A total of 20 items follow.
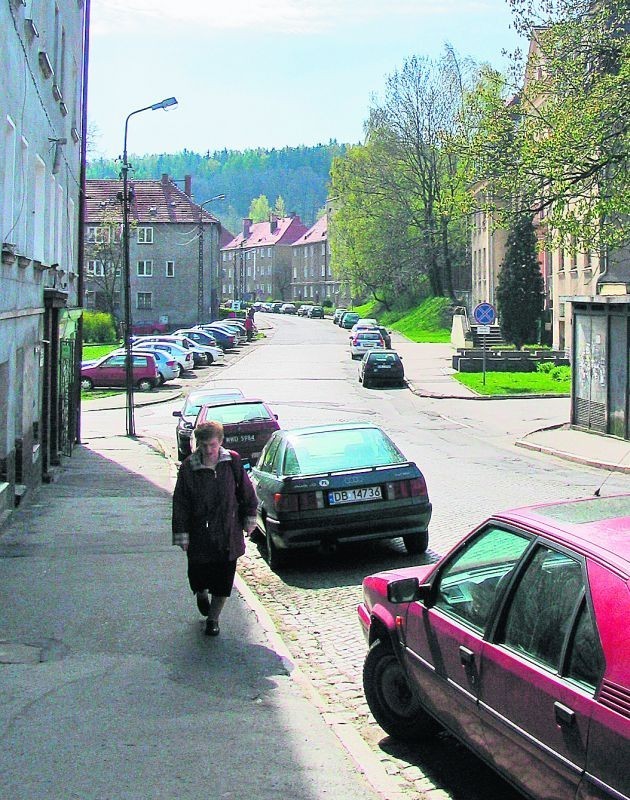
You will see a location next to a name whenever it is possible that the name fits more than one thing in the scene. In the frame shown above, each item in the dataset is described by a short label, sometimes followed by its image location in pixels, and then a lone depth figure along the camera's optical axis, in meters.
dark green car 10.59
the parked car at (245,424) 18.50
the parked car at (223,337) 61.09
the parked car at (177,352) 47.03
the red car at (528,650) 3.71
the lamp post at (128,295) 27.56
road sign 36.63
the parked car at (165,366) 43.28
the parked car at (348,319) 86.25
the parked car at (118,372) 41.62
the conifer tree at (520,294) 51.19
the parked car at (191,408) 22.06
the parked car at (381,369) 39.88
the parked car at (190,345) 51.84
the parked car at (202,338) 55.60
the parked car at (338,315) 94.28
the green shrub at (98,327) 65.06
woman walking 7.68
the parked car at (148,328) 78.06
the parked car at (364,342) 53.84
